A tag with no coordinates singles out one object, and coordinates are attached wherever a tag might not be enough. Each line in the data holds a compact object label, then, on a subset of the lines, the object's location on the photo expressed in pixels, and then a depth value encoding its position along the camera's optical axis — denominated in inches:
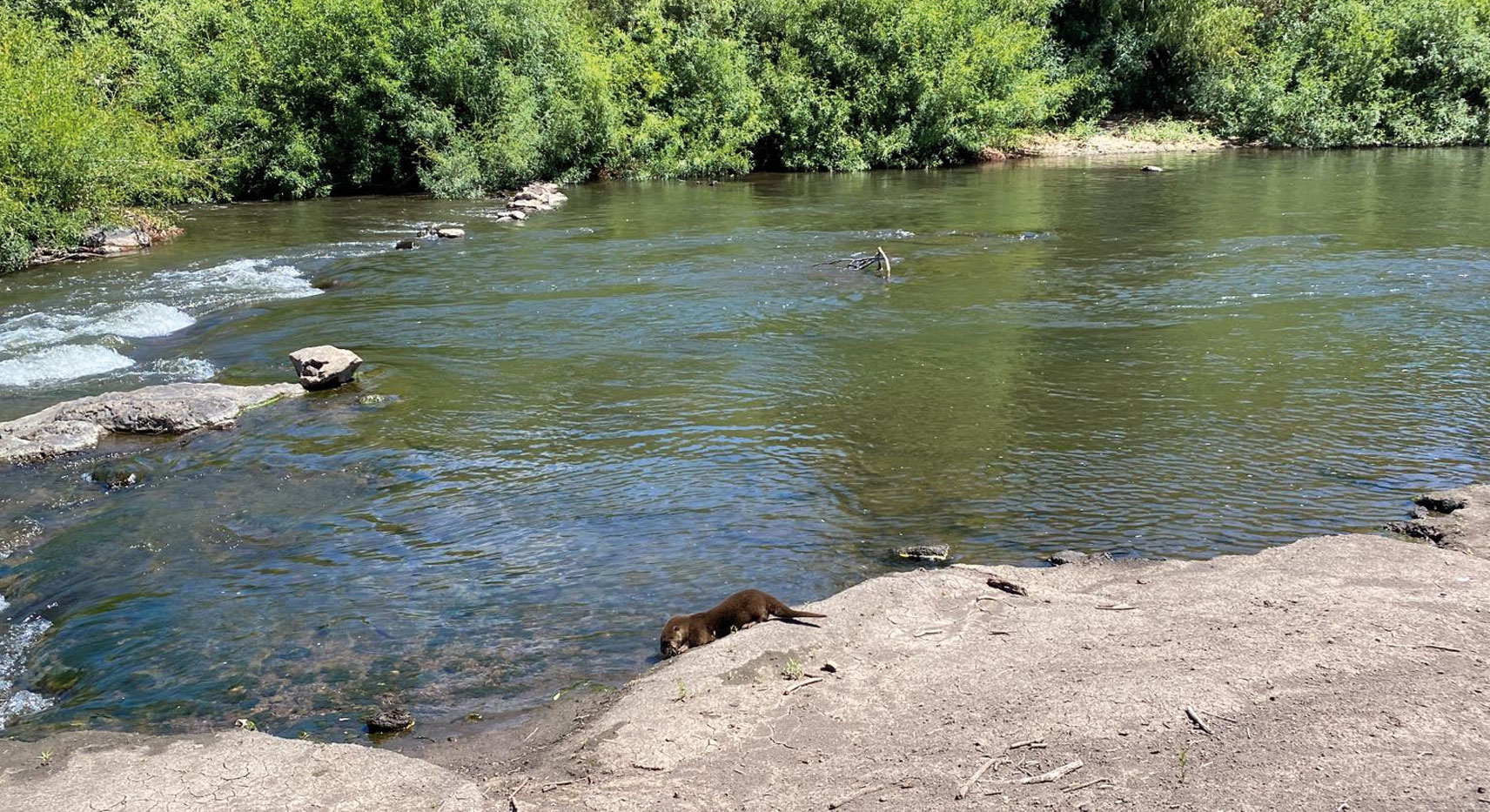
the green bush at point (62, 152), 786.2
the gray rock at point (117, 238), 888.3
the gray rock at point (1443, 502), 309.4
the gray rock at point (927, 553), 304.5
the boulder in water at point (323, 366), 497.0
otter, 255.6
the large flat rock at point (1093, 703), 170.6
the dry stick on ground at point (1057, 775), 173.3
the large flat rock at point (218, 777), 189.3
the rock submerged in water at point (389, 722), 229.8
